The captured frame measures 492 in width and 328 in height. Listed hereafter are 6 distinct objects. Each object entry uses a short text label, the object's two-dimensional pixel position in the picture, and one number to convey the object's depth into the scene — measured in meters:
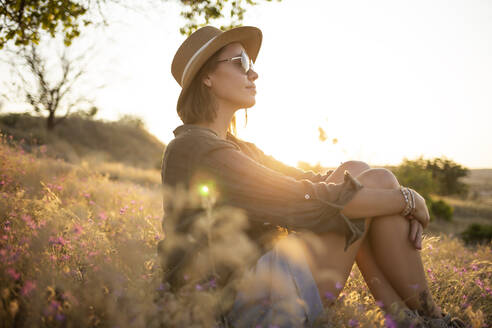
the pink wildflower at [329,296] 1.69
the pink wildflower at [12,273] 1.39
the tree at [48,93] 18.85
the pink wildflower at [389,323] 1.54
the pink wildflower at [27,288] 1.31
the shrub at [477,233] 12.07
